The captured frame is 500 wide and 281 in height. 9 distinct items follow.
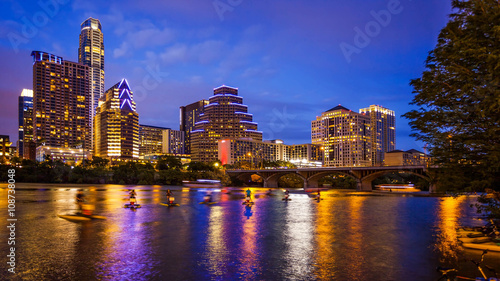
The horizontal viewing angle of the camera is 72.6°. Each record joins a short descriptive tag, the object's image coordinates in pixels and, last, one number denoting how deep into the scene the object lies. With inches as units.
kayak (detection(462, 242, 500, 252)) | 687.7
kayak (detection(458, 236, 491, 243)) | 738.2
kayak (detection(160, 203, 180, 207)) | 1604.8
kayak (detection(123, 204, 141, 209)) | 1460.6
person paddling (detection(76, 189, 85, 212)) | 1155.3
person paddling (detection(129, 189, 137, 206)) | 1483.8
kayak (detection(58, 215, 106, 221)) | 1088.8
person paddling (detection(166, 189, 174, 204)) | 1628.4
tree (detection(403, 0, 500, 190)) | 658.8
